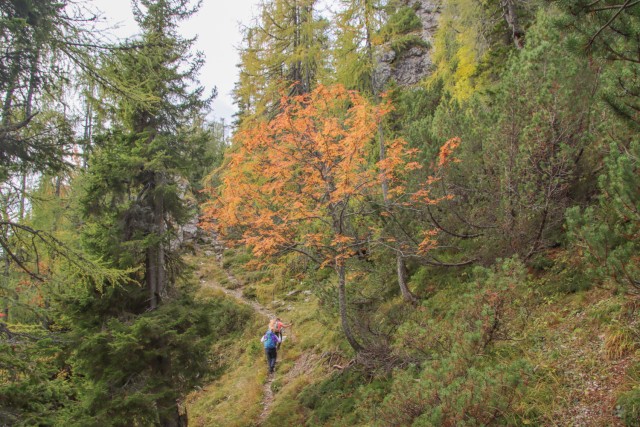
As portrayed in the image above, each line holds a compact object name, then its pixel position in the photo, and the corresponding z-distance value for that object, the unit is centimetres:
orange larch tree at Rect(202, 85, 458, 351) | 695
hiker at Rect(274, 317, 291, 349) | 1162
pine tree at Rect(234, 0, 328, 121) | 1407
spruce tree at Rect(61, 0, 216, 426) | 730
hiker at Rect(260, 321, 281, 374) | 1109
